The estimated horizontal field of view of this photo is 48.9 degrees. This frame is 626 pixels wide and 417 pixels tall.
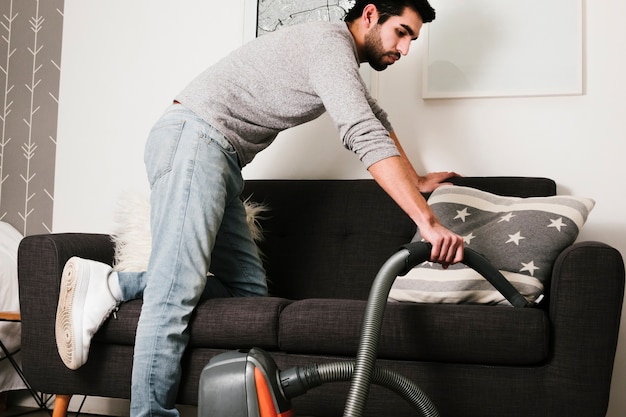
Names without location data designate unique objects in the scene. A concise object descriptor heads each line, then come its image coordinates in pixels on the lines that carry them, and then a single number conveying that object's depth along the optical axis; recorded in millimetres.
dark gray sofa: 1565
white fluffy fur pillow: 2260
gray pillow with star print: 1822
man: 1683
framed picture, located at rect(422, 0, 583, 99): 2445
